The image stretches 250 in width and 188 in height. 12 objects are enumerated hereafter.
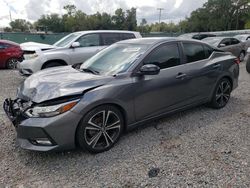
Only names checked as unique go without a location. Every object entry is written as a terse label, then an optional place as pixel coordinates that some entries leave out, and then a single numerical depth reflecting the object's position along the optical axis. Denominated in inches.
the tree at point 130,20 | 2684.5
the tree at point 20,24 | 3794.3
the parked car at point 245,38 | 564.7
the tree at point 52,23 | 3238.2
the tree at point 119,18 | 2682.1
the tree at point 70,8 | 3400.1
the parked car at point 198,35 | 587.7
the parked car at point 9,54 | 386.2
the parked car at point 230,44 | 405.4
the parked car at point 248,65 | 319.5
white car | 262.5
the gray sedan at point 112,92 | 111.0
